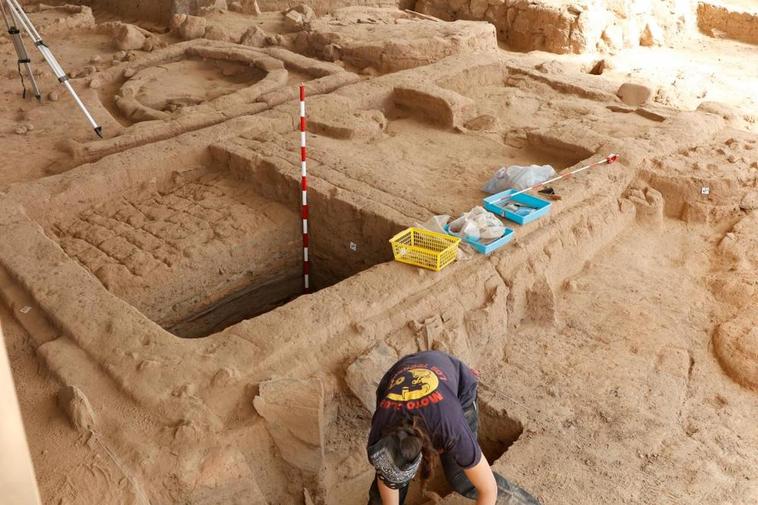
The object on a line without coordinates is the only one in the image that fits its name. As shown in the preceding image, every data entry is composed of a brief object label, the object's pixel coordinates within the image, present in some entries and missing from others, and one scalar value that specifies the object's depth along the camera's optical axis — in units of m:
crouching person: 2.48
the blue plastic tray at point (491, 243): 3.99
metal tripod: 5.74
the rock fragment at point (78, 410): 2.84
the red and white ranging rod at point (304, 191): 4.61
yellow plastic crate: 3.81
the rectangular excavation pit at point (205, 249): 4.36
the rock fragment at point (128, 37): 8.32
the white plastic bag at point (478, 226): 4.09
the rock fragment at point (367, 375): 3.29
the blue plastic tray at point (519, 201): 4.32
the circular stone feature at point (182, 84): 6.75
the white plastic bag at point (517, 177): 4.80
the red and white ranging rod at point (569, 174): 4.62
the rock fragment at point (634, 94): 7.01
